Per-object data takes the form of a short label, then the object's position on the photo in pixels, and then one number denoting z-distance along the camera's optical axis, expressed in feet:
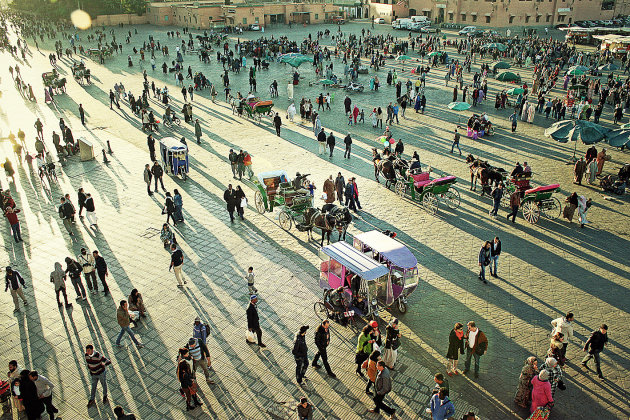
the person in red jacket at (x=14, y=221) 42.73
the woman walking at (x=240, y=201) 47.37
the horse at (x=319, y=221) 41.75
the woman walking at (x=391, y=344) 27.91
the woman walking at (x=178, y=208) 46.32
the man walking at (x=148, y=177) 53.62
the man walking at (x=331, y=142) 63.57
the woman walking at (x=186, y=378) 24.98
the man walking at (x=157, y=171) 53.67
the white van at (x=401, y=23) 192.46
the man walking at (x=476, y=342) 27.35
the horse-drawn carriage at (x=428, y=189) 49.34
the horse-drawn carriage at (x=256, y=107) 80.64
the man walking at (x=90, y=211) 45.42
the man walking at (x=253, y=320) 29.50
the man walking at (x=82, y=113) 79.82
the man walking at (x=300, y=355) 26.63
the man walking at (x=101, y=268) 35.09
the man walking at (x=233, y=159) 56.96
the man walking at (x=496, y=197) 46.73
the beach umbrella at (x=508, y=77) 94.17
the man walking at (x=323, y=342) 27.50
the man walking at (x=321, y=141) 63.87
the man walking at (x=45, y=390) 24.38
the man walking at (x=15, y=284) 33.17
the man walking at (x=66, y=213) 43.88
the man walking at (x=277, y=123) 72.23
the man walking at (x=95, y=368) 25.35
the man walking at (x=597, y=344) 27.58
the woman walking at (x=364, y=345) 27.43
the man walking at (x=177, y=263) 35.68
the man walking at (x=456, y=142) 63.77
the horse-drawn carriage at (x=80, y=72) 110.48
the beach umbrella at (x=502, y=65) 103.31
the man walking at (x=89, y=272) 35.94
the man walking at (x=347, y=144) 63.05
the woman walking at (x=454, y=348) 27.48
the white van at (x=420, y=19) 196.95
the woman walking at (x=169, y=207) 45.52
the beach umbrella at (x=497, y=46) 128.67
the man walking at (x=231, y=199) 46.73
